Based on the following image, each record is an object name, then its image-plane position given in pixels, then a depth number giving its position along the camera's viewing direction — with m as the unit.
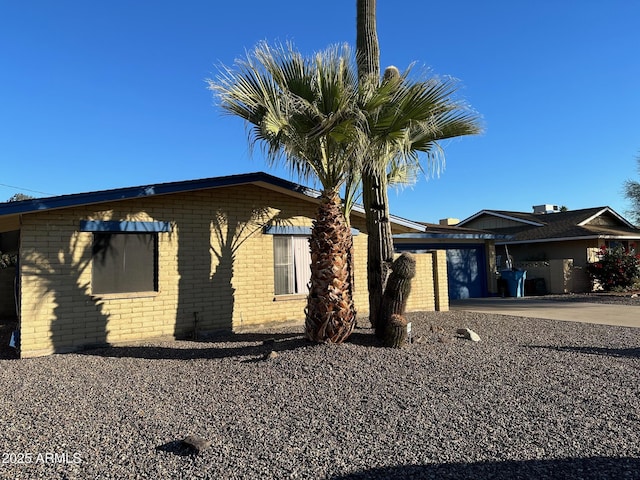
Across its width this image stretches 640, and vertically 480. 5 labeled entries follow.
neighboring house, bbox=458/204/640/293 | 19.89
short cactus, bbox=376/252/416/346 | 7.34
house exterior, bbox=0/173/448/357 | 7.98
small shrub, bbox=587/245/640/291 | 18.74
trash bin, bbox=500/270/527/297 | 18.89
